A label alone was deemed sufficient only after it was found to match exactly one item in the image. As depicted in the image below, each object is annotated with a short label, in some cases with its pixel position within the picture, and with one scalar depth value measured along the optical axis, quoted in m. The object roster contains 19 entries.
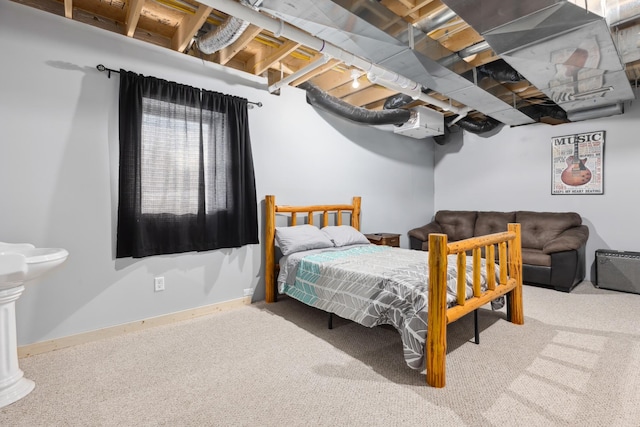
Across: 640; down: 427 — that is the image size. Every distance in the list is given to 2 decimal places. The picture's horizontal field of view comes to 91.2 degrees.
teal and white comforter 1.99
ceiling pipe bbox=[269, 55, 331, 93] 2.87
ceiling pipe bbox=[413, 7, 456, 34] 2.28
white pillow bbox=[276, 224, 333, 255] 3.29
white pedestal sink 1.65
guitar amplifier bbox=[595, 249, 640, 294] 3.63
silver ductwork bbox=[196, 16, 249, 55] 2.37
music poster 4.25
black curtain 2.61
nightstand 4.23
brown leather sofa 3.72
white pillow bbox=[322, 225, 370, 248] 3.62
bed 1.89
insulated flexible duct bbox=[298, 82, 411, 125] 3.68
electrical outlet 2.79
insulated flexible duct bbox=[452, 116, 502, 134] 4.99
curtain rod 2.51
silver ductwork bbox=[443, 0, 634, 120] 1.93
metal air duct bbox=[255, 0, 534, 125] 1.91
